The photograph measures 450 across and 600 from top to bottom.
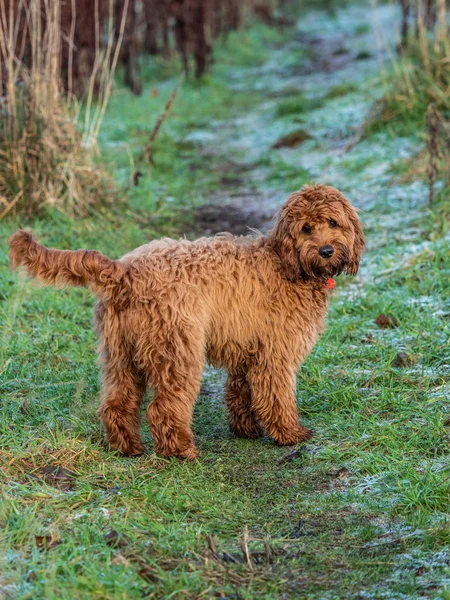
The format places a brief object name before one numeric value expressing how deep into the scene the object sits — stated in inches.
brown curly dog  358.9
